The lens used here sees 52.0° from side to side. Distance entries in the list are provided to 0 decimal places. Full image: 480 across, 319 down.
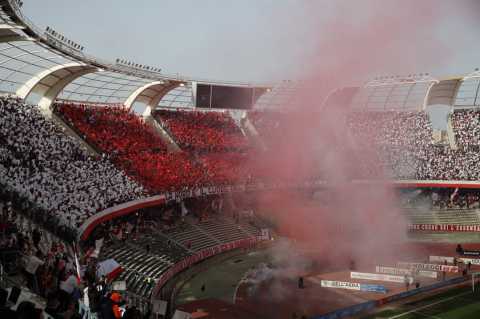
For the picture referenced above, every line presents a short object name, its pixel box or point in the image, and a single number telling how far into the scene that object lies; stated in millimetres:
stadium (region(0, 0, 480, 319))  21781
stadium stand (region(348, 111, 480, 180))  48594
